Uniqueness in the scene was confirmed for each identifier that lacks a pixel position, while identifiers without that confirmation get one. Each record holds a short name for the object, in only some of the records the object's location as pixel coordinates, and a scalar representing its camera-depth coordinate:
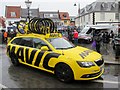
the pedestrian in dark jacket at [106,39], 8.78
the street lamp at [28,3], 8.16
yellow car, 3.75
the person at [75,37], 9.74
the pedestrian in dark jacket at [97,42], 6.75
